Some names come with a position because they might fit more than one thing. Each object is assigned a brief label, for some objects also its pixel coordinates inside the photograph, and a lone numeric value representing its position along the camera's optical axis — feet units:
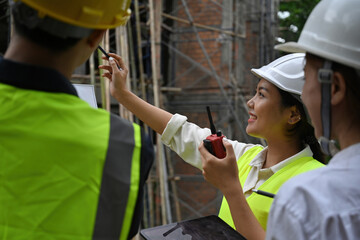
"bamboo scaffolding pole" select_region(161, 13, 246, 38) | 21.35
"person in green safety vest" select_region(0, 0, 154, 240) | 3.17
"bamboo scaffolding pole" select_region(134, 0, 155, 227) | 18.35
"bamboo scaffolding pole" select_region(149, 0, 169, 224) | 18.94
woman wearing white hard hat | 5.98
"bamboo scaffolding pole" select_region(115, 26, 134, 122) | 16.76
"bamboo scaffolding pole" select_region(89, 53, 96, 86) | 15.73
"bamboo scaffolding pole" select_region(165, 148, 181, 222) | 20.88
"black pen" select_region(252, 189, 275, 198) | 4.10
